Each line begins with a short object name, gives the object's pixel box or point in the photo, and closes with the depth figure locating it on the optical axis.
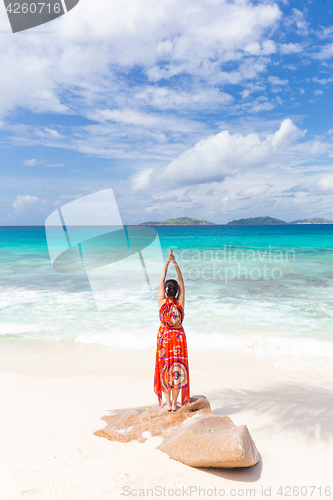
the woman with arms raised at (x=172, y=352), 3.88
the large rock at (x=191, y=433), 2.85
